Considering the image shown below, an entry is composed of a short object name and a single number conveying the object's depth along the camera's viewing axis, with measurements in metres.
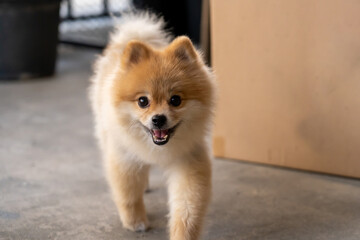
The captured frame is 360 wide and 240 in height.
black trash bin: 5.01
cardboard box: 2.81
